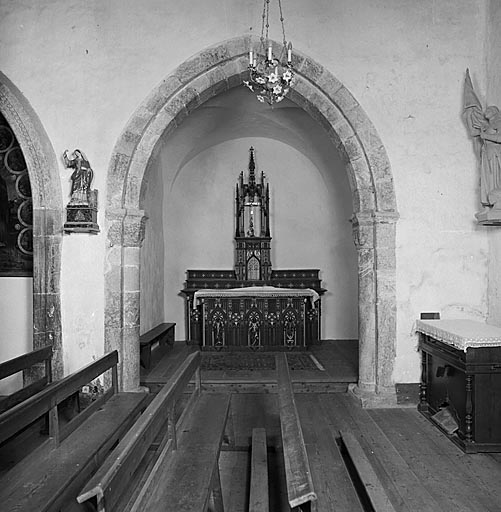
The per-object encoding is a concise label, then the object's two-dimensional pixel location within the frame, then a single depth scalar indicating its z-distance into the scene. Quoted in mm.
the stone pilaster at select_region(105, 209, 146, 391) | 6301
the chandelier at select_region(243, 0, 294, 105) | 4436
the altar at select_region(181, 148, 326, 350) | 8953
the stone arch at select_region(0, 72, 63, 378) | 6211
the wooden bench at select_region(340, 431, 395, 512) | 3183
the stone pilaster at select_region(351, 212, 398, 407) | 6215
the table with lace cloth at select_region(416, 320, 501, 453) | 4754
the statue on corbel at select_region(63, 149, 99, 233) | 6148
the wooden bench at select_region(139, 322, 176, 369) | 7438
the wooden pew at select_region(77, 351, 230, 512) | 2312
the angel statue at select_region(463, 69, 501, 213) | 5750
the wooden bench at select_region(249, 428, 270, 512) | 3219
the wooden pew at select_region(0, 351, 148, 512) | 3041
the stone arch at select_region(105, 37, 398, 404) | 6238
